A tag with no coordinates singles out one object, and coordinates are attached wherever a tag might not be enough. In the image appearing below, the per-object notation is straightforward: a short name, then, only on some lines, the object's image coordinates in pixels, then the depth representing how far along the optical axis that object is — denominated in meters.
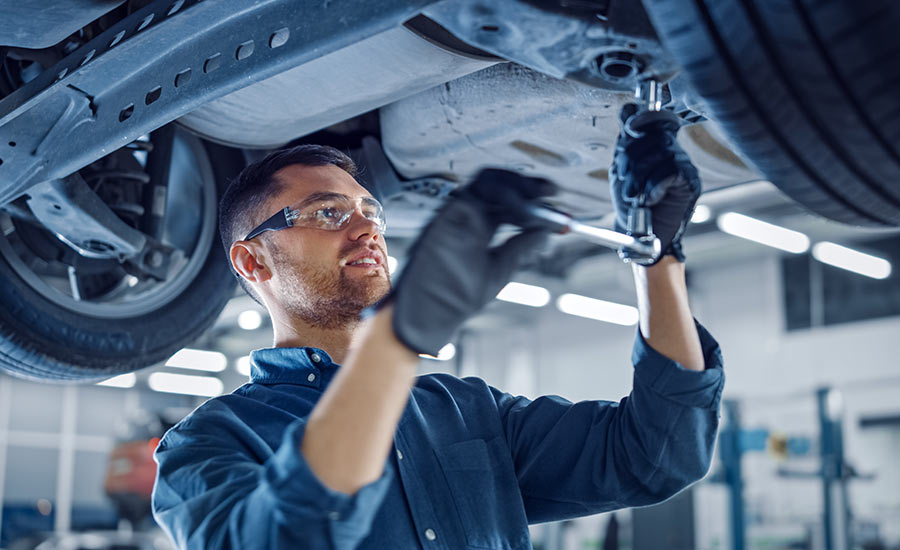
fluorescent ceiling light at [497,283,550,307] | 8.70
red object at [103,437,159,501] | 7.45
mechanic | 1.06
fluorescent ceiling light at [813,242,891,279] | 9.21
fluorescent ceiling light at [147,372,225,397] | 14.27
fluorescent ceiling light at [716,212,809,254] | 7.58
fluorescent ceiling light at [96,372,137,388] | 13.65
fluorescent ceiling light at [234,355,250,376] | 12.67
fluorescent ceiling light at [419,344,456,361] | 11.54
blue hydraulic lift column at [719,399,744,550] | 5.91
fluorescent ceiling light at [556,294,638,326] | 10.16
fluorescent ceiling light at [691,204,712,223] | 6.47
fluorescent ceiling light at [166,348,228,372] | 12.92
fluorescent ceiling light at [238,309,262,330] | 10.18
